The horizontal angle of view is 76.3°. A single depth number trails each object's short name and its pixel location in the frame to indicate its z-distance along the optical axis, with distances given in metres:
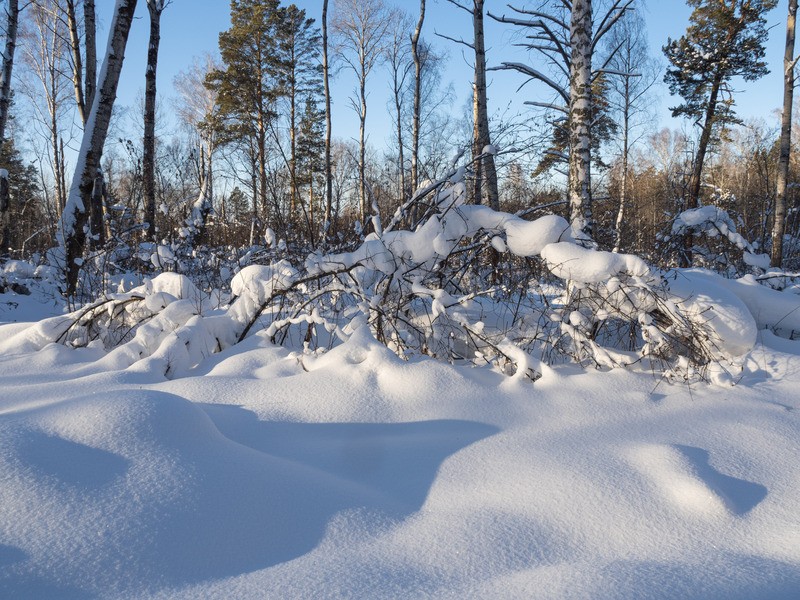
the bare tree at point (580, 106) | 4.83
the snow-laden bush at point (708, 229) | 3.91
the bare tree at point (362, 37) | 19.61
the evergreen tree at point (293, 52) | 20.03
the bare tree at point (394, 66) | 19.59
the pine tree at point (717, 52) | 13.37
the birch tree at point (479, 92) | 8.02
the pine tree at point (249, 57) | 19.58
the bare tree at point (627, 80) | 18.81
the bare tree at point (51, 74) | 18.50
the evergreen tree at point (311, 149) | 21.75
